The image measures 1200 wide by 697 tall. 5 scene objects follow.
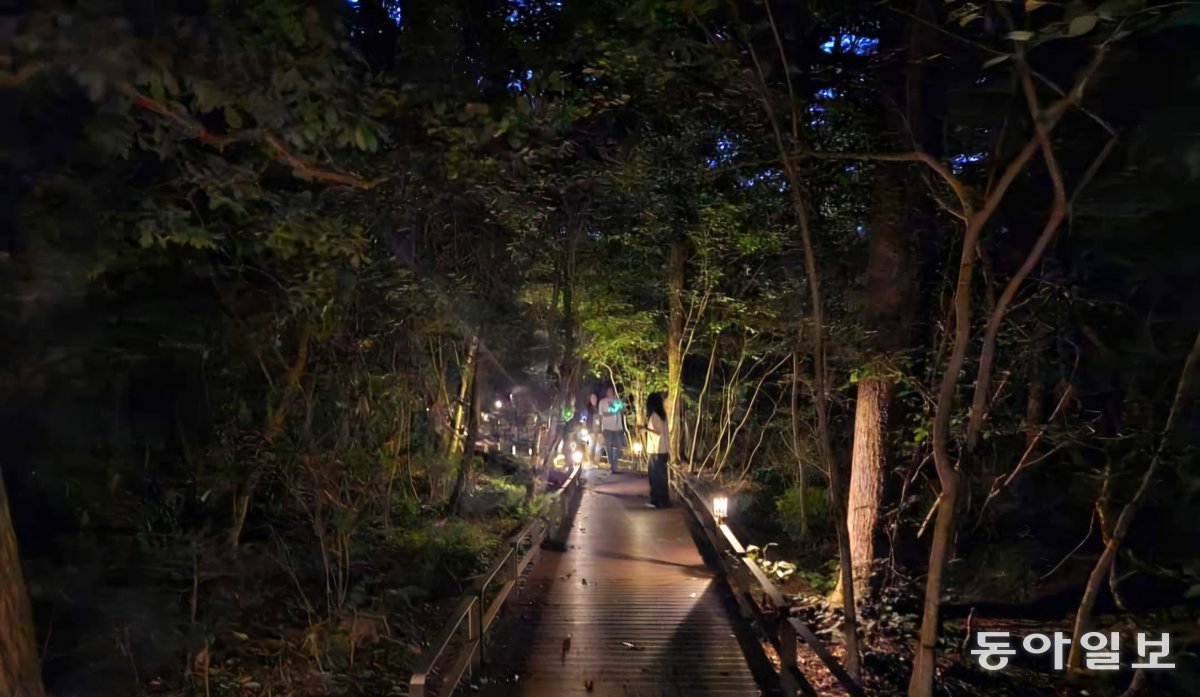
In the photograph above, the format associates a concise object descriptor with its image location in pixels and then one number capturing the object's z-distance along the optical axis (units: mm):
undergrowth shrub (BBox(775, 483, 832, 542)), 11211
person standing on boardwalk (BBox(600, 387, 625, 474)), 23250
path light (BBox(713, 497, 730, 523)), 9828
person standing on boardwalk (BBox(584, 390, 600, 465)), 24781
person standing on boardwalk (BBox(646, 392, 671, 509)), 13312
